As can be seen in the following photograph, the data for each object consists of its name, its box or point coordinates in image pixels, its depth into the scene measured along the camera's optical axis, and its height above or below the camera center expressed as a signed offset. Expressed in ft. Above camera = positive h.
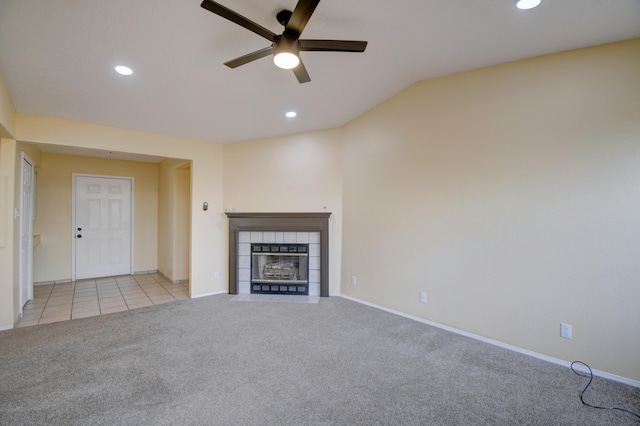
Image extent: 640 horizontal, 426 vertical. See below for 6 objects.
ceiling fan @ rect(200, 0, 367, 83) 5.16 +3.66
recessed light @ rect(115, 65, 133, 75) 8.37 +4.28
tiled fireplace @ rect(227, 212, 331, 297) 15.05 -2.17
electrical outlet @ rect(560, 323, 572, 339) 8.20 -3.38
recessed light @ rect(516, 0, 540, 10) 6.31 +4.69
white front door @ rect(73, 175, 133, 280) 18.48 -0.82
